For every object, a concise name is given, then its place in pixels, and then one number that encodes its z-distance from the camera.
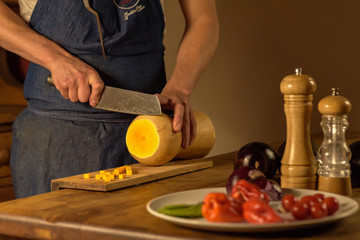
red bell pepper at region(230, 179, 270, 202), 1.24
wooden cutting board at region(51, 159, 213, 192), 1.54
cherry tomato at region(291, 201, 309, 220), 1.21
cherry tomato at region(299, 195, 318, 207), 1.22
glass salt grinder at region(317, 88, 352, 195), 1.44
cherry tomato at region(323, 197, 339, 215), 1.23
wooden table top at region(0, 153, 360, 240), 1.21
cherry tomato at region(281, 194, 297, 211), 1.23
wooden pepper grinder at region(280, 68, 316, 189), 1.48
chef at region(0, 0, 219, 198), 1.93
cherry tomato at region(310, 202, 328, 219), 1.21
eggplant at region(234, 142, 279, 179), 1.55
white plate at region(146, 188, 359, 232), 1.17
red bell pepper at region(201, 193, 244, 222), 1.20
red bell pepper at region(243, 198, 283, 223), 1.18
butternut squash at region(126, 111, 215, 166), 1.77
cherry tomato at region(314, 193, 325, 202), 1.23
